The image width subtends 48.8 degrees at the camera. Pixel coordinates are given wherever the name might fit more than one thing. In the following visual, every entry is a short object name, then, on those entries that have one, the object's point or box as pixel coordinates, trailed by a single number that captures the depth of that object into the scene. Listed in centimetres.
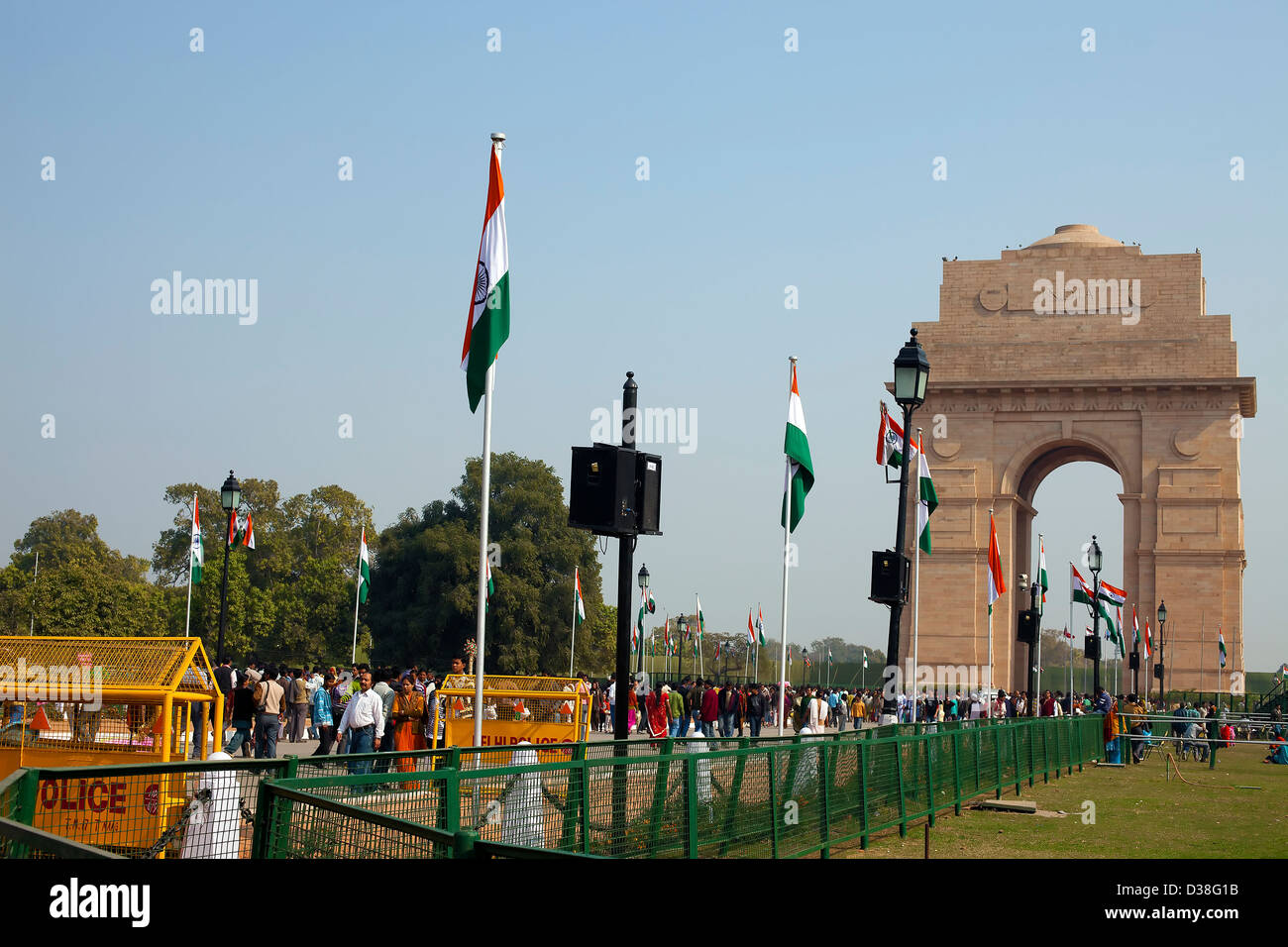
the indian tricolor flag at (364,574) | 4059
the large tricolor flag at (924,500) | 2555
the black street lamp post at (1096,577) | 3906
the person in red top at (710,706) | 3159
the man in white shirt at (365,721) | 1850
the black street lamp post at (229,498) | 2866
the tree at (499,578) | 6581
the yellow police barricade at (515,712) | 1831
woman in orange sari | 2058
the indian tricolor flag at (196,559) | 3581
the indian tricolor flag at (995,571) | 3500
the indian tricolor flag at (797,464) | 1820
